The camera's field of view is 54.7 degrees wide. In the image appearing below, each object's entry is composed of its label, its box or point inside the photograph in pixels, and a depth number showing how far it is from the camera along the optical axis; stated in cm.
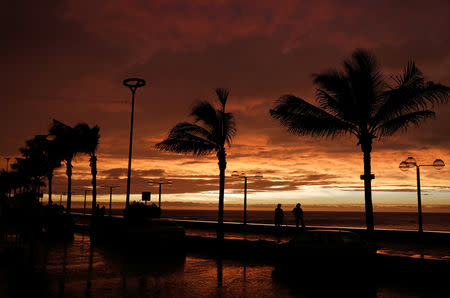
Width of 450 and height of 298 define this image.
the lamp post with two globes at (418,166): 2392
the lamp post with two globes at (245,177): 3835
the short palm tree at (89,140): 3659
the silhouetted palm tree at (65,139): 3850
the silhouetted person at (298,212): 2820
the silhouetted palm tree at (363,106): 1589
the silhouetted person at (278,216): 2936
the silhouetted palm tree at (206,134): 2212
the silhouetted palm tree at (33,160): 5183
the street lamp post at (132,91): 2850
